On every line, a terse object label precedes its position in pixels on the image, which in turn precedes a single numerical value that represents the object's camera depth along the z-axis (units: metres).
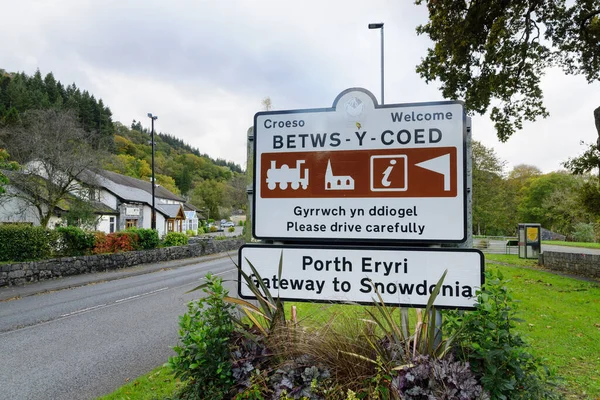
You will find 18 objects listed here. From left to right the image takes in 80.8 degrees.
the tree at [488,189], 34.38
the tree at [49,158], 20.89
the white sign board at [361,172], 2.47
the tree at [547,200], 37.84
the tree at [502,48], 10.64
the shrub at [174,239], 23.59
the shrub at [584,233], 35.97
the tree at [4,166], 10.27
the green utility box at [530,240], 20.03
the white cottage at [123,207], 24.91
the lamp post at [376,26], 9.72
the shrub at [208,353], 2.35
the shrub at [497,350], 2.01
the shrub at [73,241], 15.06
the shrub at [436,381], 1.97
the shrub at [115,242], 16.78
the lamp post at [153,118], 27.66
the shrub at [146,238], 19.88
